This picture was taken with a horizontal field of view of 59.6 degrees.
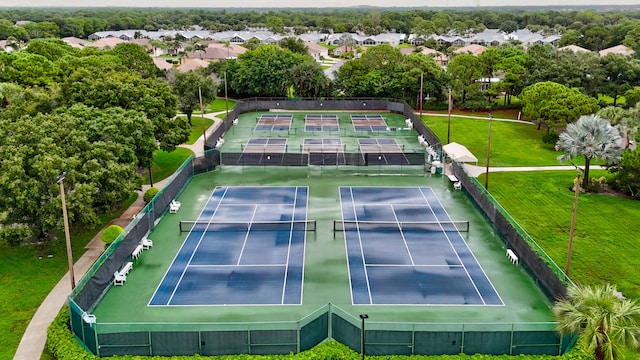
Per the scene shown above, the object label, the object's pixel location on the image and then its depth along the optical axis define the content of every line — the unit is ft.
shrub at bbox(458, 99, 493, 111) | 210.38
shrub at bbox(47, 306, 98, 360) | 61.52
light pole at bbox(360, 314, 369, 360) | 57.58
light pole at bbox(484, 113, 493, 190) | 120.96
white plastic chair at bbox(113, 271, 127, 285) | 80.84
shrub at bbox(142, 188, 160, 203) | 112.88
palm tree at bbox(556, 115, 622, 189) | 116.98
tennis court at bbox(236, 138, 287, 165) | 138.51
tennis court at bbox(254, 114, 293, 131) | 182.50
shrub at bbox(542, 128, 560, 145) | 162.91
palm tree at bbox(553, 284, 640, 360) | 53.72
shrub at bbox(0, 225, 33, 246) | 80.59
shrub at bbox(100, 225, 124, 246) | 89.56
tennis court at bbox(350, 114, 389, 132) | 183.11
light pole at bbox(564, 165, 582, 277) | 75.20
